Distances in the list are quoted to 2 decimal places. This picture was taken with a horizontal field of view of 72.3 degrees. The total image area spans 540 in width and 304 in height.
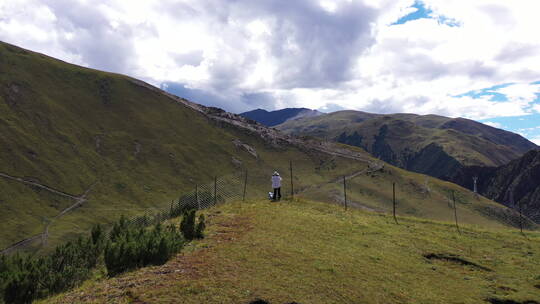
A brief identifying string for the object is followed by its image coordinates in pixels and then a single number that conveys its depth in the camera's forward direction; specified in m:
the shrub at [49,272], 16.02
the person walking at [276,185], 34.56
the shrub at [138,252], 16.23
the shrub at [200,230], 20.78
